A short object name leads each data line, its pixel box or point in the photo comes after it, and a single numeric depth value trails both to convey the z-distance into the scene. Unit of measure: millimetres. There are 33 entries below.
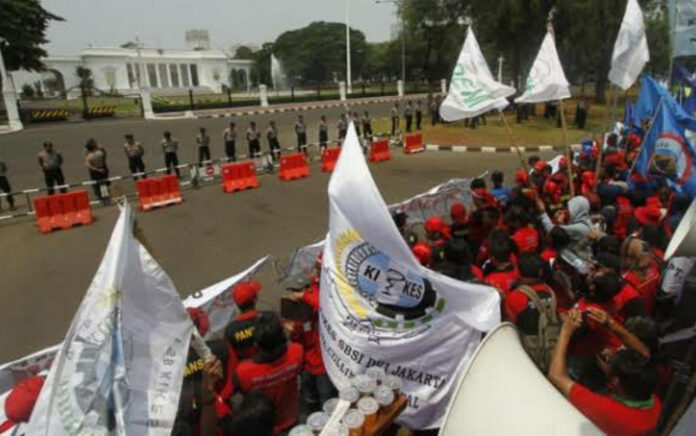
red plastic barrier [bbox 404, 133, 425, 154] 17750
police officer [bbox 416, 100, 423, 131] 23073
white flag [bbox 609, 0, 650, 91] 7055
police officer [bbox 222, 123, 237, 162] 14797
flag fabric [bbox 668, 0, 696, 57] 9461
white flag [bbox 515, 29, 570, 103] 7039
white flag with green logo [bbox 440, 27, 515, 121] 6062
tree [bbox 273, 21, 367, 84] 84688
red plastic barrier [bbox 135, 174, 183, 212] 10748
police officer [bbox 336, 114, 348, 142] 17500
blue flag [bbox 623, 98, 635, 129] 11655
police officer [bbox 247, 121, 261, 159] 15281
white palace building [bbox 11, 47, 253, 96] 63781
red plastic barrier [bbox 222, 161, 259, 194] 12406
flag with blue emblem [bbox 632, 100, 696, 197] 5727
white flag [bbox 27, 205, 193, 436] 1955
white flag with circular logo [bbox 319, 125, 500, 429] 2672
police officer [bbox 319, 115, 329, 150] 17183
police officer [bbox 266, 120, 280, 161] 15781
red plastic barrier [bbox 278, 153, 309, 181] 13734
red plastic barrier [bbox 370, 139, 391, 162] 16203
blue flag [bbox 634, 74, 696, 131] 6109
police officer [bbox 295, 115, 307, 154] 16983
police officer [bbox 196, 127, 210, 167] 14109
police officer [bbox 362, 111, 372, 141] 19203
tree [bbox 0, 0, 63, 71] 31812
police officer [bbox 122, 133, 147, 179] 12352
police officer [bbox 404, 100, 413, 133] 21881
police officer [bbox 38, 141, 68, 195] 11062
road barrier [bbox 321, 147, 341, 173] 14727
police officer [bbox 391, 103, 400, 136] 20938
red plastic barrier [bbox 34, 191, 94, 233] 9477
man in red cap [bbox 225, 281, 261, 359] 3066
